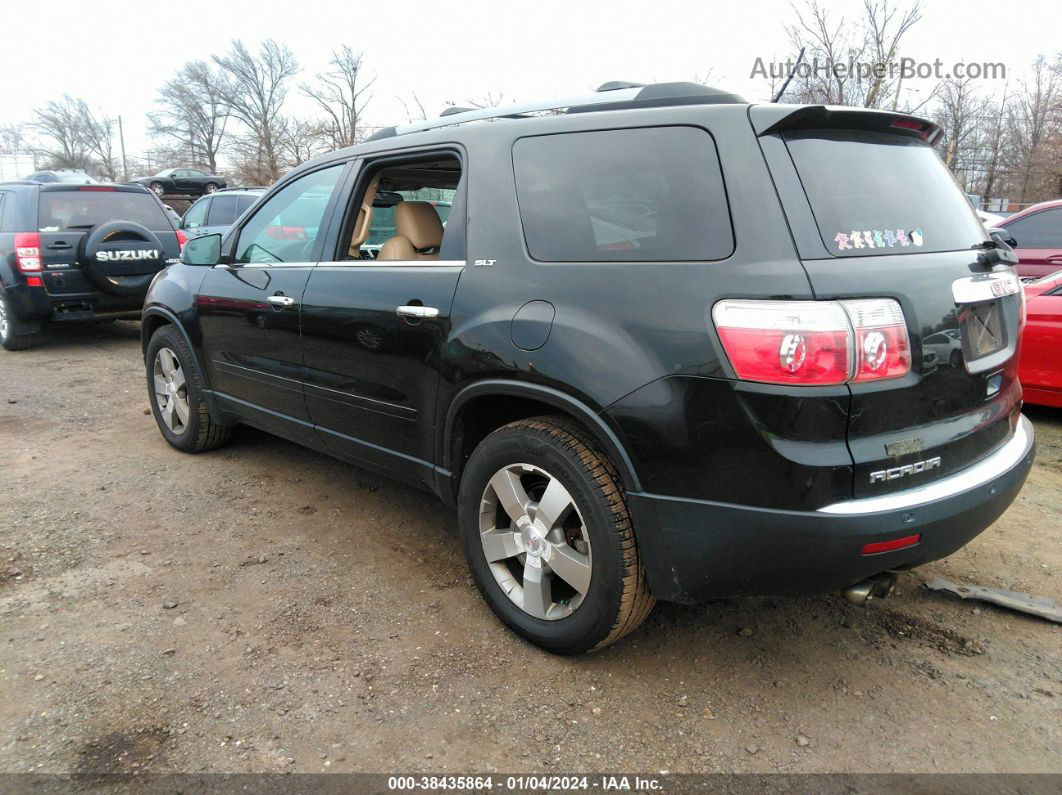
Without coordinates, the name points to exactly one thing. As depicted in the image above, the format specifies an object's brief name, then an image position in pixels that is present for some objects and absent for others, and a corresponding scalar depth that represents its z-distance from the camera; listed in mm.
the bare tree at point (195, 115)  49188
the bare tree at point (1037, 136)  27359
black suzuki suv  7754
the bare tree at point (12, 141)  54312
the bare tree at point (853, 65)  15008
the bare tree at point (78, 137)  56797
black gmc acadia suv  2012
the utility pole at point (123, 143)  53322
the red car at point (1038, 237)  7434
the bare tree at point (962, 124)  24828
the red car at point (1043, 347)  5098
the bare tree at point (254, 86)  47031
